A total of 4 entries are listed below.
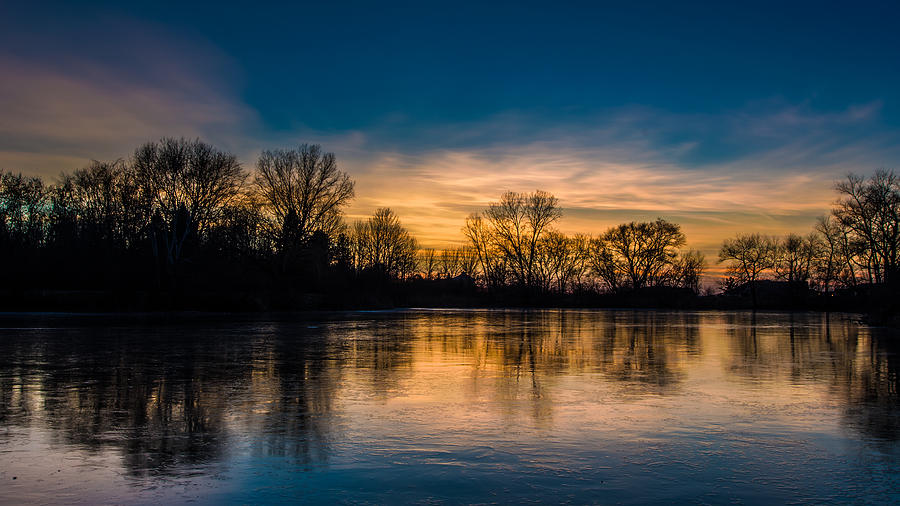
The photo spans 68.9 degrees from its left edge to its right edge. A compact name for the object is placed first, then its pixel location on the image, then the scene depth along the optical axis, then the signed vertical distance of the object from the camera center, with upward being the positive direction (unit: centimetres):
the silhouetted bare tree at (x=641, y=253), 8981 +583
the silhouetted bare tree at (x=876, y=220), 5178 +619
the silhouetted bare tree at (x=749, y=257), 8894 +530
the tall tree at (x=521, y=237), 8431 +770
